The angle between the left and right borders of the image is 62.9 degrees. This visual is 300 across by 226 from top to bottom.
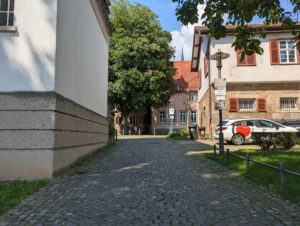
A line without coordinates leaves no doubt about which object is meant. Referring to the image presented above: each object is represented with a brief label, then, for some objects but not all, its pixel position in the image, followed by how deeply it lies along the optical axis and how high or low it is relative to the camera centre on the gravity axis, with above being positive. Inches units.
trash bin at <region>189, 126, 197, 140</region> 754.3 -12.9
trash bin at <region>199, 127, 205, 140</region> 738.0 -12.7
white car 534.0 +0.0
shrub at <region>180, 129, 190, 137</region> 909.2 -20.0
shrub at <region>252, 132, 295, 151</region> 394.6 -17.6
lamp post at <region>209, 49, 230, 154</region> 358.3 +101.4
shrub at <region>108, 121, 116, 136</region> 587.0 -6.4
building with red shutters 682.2 +136.4
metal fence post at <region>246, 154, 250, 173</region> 238.1 -33.9
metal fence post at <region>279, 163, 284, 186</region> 182.4 -36.8
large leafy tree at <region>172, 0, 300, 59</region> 175.0 +82.7
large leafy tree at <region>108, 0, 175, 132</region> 1119.0 +313.8
